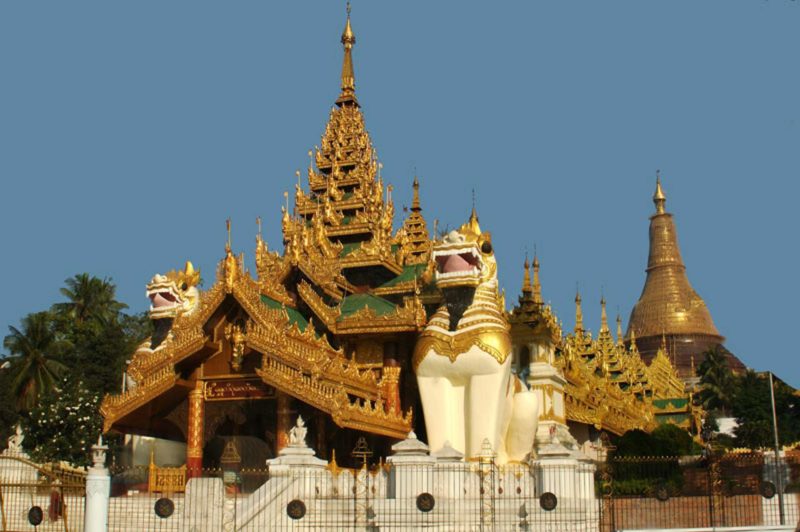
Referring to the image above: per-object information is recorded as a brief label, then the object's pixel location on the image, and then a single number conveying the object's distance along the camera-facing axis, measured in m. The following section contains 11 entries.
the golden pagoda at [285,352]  22.30
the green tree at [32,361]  41.56
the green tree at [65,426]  34.28
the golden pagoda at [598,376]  25.50
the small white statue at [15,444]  22.79
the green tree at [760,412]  32.34
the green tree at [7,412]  39.72
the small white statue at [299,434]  18.58
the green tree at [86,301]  49.28
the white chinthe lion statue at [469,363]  21.42
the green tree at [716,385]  51.59
